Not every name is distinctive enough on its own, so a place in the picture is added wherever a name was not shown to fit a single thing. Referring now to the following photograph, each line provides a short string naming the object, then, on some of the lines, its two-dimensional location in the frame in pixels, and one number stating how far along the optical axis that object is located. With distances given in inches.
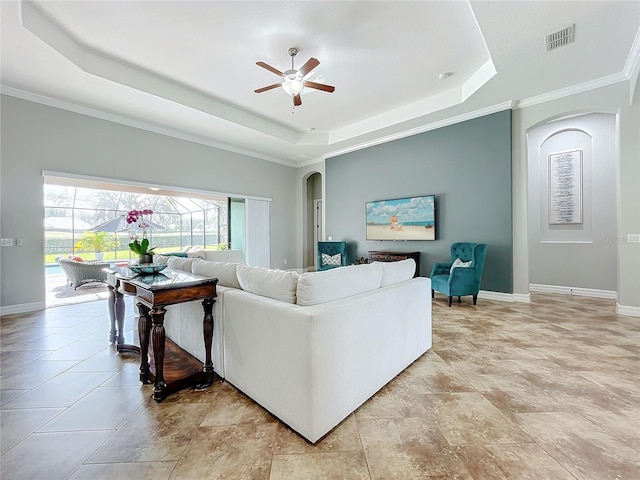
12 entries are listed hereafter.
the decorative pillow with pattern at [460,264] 168.9
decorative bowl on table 86.3
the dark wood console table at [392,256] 207.2
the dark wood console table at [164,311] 70.7
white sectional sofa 56.5
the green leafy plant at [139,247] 94.6
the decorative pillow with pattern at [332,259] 255.3
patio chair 211.5
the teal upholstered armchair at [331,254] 255.1
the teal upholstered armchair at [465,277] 160.4
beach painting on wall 205.5
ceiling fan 116.0
